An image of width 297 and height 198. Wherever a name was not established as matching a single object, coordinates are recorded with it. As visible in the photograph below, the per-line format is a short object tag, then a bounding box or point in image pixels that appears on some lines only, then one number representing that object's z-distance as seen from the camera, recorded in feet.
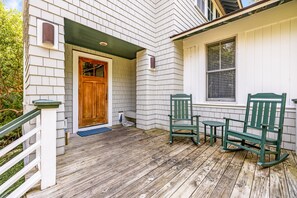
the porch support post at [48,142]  5.00
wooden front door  13.38
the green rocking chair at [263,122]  6.62
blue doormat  12.16
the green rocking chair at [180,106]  11.26
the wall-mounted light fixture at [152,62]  13.55
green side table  9.16
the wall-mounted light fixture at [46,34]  6.94
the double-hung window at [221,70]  11.03
